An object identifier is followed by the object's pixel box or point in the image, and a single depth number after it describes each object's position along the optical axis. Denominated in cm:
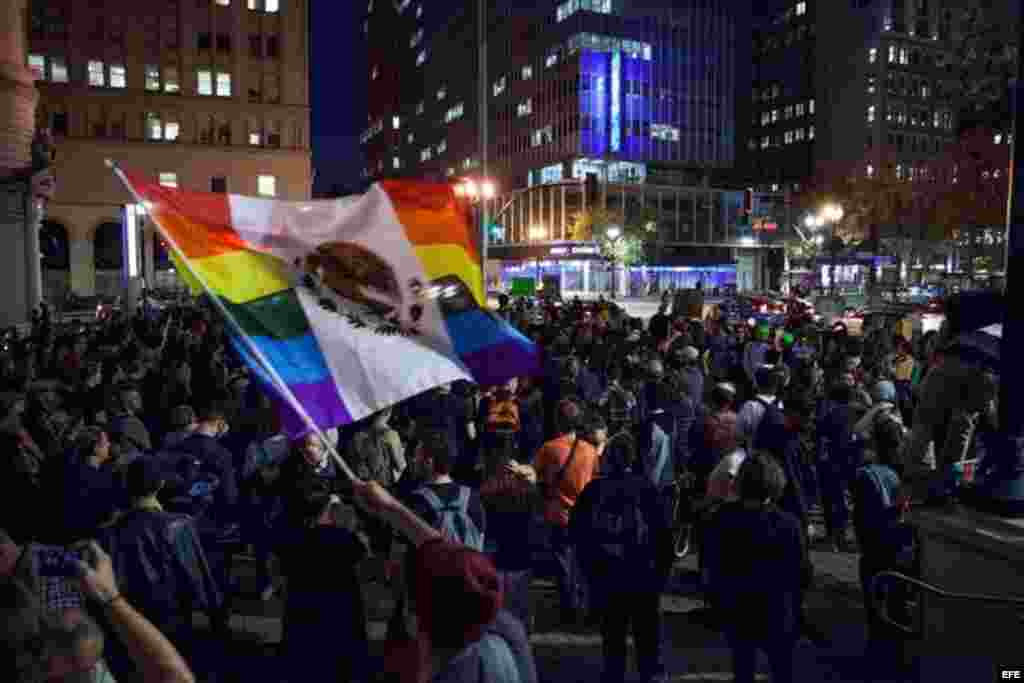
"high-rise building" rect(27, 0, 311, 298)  6419
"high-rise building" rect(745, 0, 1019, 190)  11825
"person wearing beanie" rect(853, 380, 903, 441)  769
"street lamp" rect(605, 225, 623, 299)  6744
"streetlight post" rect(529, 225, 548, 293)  8550
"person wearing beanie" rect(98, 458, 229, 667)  454
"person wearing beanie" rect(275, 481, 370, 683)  465
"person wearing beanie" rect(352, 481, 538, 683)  247
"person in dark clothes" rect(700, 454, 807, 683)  477
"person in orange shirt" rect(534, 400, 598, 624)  658
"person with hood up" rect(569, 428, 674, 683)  526
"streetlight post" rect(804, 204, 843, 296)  4059
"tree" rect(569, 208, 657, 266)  6838
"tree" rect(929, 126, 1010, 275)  3591
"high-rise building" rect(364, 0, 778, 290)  8488
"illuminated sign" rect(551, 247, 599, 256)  7431
